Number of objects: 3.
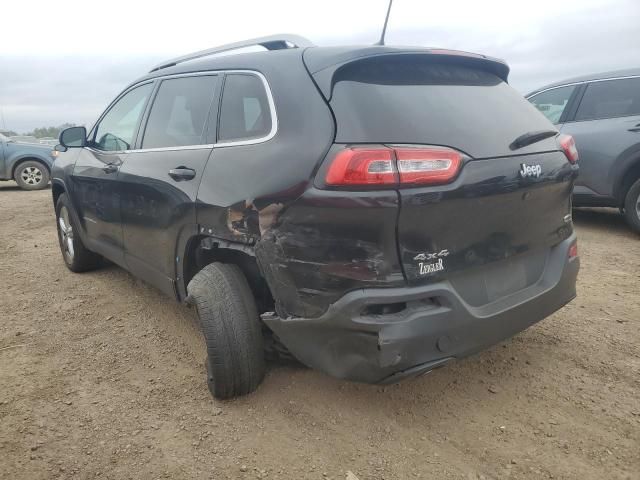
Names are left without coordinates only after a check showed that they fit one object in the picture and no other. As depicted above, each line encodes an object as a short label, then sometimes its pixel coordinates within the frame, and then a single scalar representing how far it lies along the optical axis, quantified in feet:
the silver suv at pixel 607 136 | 17.85
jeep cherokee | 6.59
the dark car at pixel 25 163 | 37.78
